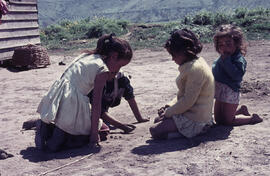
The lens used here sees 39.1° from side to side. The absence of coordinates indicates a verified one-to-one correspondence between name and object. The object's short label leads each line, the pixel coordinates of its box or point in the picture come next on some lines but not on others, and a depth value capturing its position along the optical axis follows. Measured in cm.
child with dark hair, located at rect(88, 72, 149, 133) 404
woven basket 968
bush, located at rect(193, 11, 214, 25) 1878
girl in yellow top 344
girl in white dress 346
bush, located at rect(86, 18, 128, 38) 1975
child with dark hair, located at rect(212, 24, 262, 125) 382
